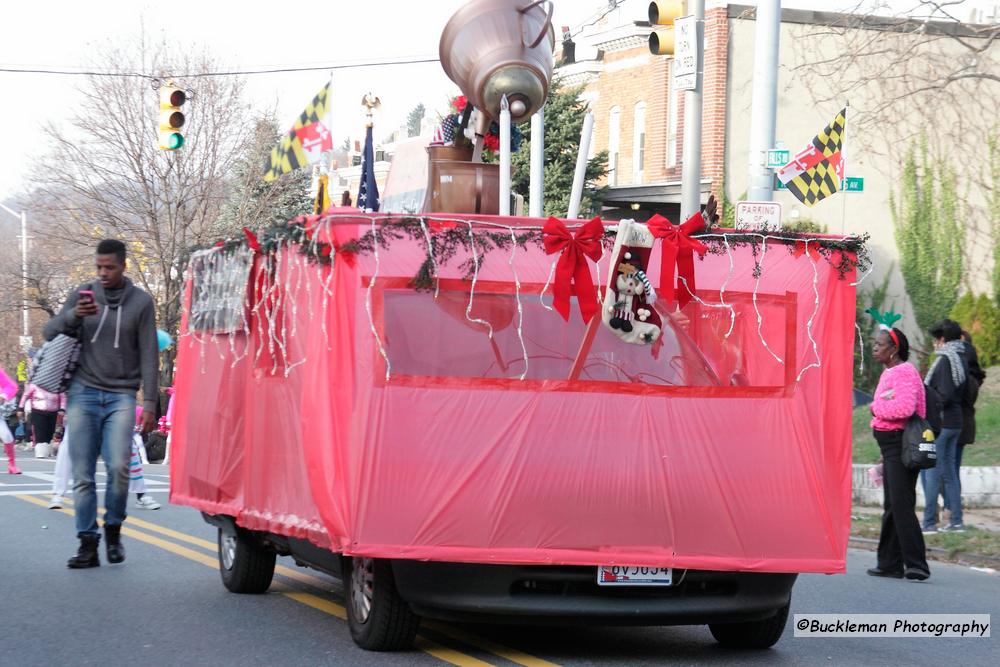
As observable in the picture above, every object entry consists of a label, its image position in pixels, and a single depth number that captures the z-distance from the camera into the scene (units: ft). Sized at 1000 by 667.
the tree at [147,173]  126.82
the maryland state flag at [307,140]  70.54
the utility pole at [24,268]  143.74
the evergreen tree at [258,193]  131.03
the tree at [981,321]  95.55
